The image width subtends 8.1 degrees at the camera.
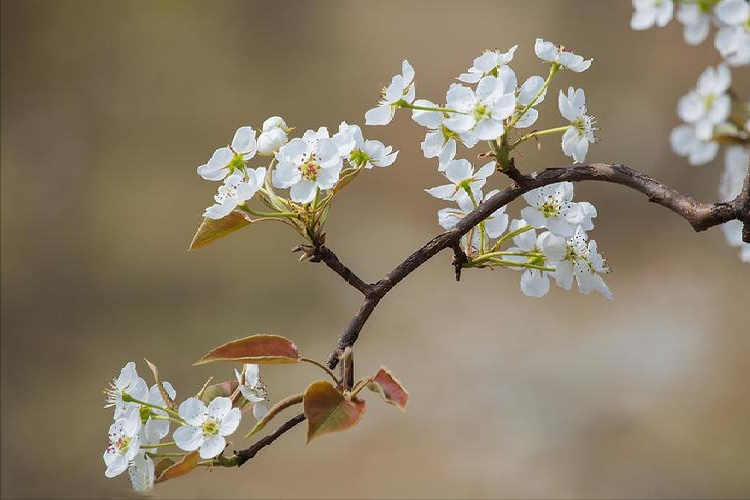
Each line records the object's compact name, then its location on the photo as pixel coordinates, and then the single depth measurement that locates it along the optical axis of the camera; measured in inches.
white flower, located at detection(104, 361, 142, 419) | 93.7
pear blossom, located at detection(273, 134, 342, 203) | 92.8
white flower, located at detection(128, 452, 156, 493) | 93.6
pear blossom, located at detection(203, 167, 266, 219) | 92.9
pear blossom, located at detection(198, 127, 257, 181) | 93.7
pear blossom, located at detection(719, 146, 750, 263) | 93.7
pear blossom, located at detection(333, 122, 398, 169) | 94.0
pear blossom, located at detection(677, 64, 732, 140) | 91.4
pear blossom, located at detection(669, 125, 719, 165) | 92.8
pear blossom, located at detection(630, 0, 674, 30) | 91.3
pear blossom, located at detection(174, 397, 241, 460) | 92.9
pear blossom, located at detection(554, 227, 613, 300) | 94.4
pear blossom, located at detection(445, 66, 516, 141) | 92.5
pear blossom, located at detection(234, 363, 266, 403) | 94.3
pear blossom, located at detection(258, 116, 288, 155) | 93.9
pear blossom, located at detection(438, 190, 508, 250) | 95.3
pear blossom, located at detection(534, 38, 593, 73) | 93.8
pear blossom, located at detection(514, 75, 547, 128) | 93.4
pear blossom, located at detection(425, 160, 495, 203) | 94.6
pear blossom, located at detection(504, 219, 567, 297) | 94.6
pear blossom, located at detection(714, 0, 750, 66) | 90.5
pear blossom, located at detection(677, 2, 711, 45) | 91.0
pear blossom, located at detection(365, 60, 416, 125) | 93.6
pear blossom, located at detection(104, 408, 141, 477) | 93.2
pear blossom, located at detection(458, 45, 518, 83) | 93.4
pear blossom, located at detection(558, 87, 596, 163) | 94.1
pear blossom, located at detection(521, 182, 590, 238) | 93.9
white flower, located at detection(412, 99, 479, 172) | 93.7
